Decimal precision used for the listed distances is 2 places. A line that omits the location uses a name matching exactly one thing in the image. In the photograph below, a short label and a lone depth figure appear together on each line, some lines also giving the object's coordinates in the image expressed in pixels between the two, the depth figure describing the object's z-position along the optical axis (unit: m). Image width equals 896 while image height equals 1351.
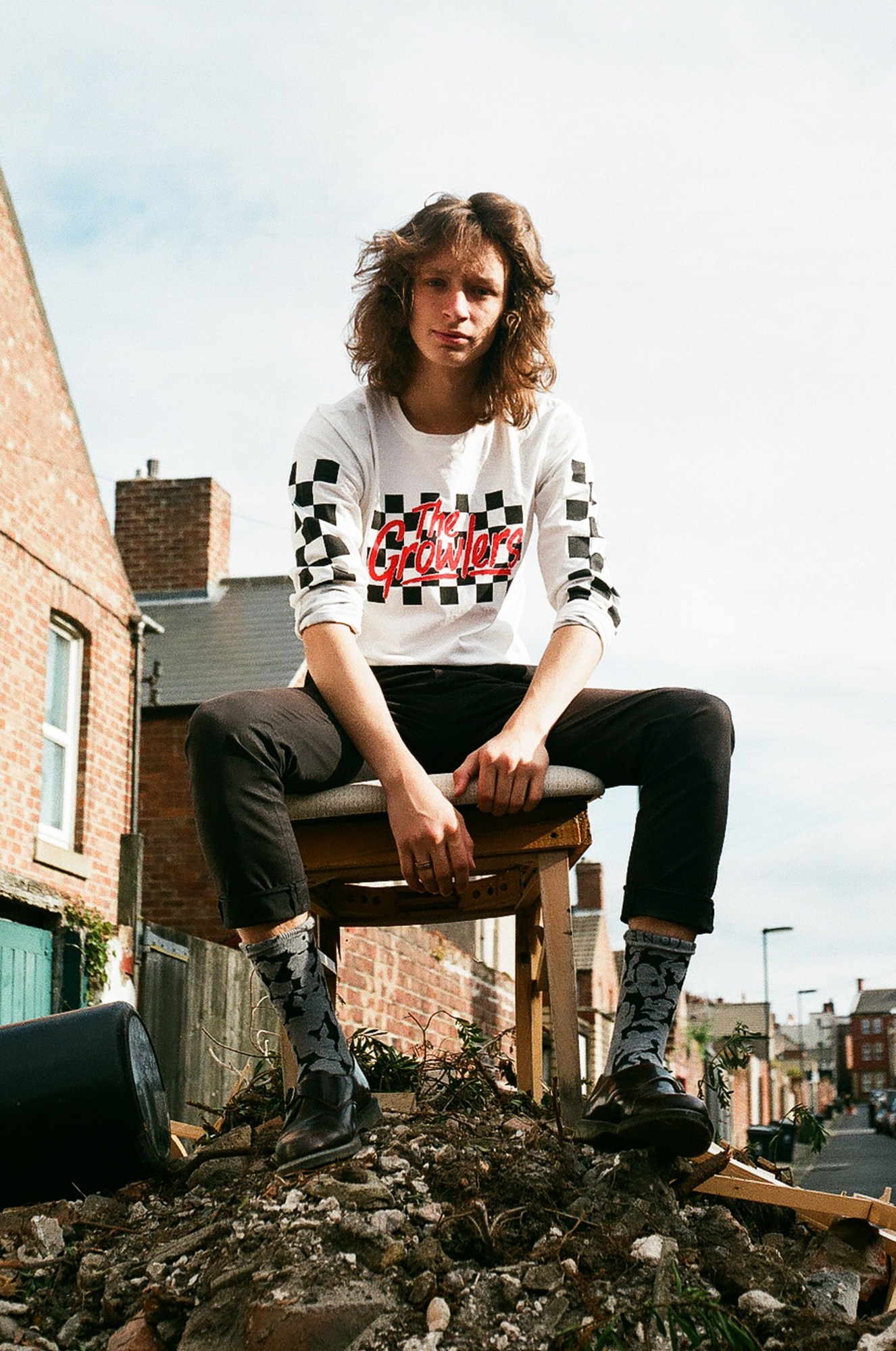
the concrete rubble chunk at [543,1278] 2.31
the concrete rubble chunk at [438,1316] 2.22
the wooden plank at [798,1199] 2.69
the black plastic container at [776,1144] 3.46
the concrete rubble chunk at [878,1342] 2.15
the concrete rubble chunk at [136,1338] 2.30
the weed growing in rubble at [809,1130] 3.50
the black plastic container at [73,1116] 2.89
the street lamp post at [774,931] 46.12
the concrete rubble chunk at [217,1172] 2.81
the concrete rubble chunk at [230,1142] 2.93
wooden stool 2.93
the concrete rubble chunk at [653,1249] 2.38
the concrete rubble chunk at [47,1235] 2.65
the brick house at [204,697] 10.50
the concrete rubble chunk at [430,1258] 2.33
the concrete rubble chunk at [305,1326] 2.18
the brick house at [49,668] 10.48
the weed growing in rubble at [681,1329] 2.15
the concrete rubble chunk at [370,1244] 2.34
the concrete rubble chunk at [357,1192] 2.46
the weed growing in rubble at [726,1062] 4.01
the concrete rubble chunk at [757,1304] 2.32
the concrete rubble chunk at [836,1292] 2.41
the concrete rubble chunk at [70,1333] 2.41
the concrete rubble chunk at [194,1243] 2.48
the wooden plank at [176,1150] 3.35
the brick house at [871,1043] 126.69
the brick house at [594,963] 31.23
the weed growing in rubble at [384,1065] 3.40
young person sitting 2.65
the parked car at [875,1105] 58.66
